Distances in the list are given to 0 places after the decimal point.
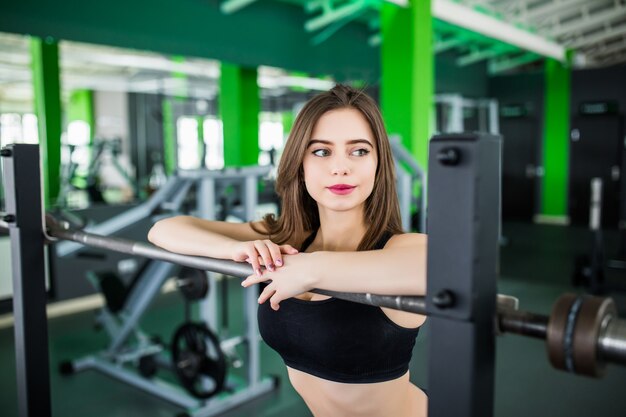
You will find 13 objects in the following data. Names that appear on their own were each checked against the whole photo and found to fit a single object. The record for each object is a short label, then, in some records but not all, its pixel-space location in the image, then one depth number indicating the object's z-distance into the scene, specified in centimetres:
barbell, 47
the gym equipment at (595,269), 428
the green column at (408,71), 518
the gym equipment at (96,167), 564
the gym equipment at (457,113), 727
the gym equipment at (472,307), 48
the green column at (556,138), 951
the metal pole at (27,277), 101
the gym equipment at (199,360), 257
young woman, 95
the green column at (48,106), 527
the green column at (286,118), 1199
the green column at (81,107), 1362
